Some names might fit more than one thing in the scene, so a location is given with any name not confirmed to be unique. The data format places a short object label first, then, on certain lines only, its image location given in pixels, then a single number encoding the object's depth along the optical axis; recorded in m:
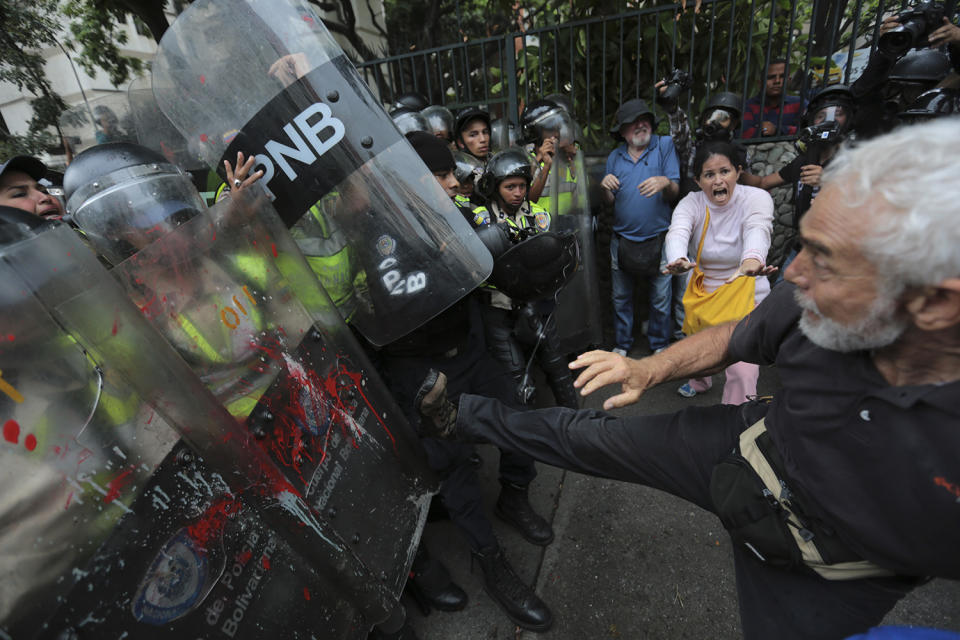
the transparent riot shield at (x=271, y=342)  1.20
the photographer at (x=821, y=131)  3.21
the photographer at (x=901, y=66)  3.10
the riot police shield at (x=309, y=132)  1.60
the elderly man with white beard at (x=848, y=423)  0.97
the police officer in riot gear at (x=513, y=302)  2.56
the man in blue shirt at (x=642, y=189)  3.67
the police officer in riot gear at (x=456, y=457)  2.02
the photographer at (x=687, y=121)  3.60
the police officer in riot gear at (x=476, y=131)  3.97
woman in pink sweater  2.62
